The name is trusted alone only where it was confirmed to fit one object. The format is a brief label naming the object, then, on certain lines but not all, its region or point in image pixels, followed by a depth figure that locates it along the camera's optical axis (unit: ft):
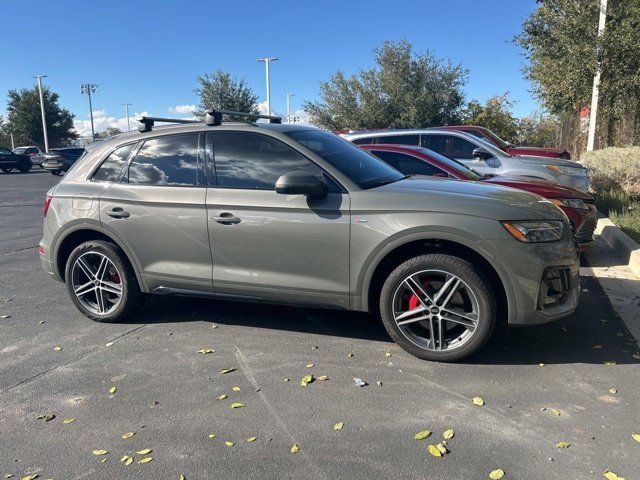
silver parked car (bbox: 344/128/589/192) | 29.30
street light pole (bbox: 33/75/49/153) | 174.09
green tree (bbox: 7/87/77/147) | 188.55
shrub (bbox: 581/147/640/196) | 37.52
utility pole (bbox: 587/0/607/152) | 47.06
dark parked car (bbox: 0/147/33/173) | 107.86
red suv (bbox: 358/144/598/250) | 20.56
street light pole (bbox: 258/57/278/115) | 134.31
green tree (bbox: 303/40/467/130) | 99.35
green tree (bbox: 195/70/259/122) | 104.58
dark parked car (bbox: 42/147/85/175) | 92.94
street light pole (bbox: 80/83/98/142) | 227.40
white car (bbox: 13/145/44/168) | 129.97
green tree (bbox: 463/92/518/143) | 119.34
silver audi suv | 11.96
